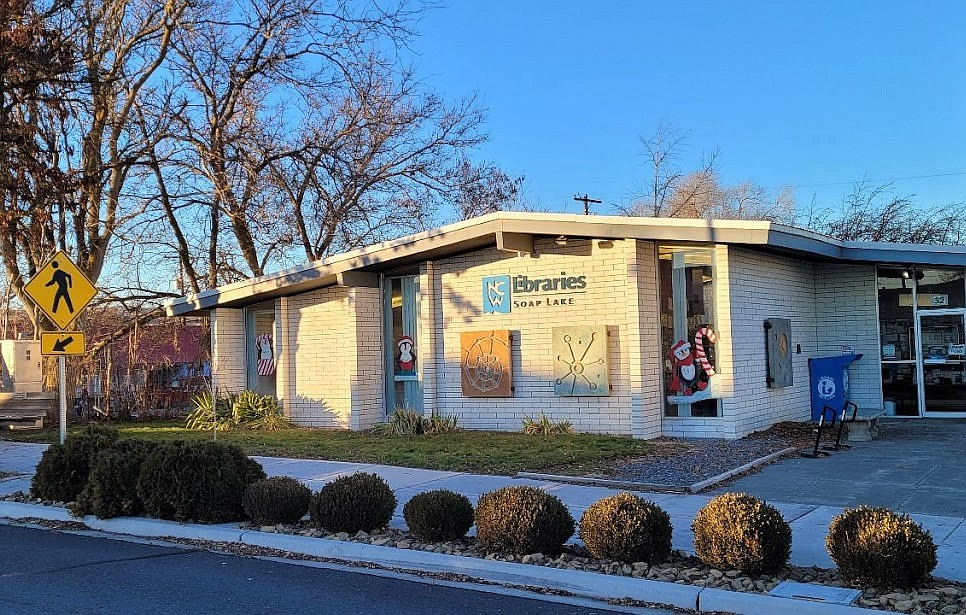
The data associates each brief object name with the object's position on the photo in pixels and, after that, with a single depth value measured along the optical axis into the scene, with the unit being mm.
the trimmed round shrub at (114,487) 9836
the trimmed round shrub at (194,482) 9344
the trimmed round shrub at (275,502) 8992
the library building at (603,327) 15250
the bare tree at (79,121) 18469
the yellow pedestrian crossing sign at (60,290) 12031
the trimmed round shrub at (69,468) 10891
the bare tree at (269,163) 23375
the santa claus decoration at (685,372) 15305
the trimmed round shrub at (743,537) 6746
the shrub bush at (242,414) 18984
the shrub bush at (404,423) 16438
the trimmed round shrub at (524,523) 7609
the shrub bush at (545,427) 15984
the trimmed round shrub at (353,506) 8617
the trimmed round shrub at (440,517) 8148
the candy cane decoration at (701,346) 15125
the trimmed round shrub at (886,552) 6234
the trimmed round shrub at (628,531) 7156
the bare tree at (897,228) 32031
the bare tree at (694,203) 37062
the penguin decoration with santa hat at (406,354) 18453
